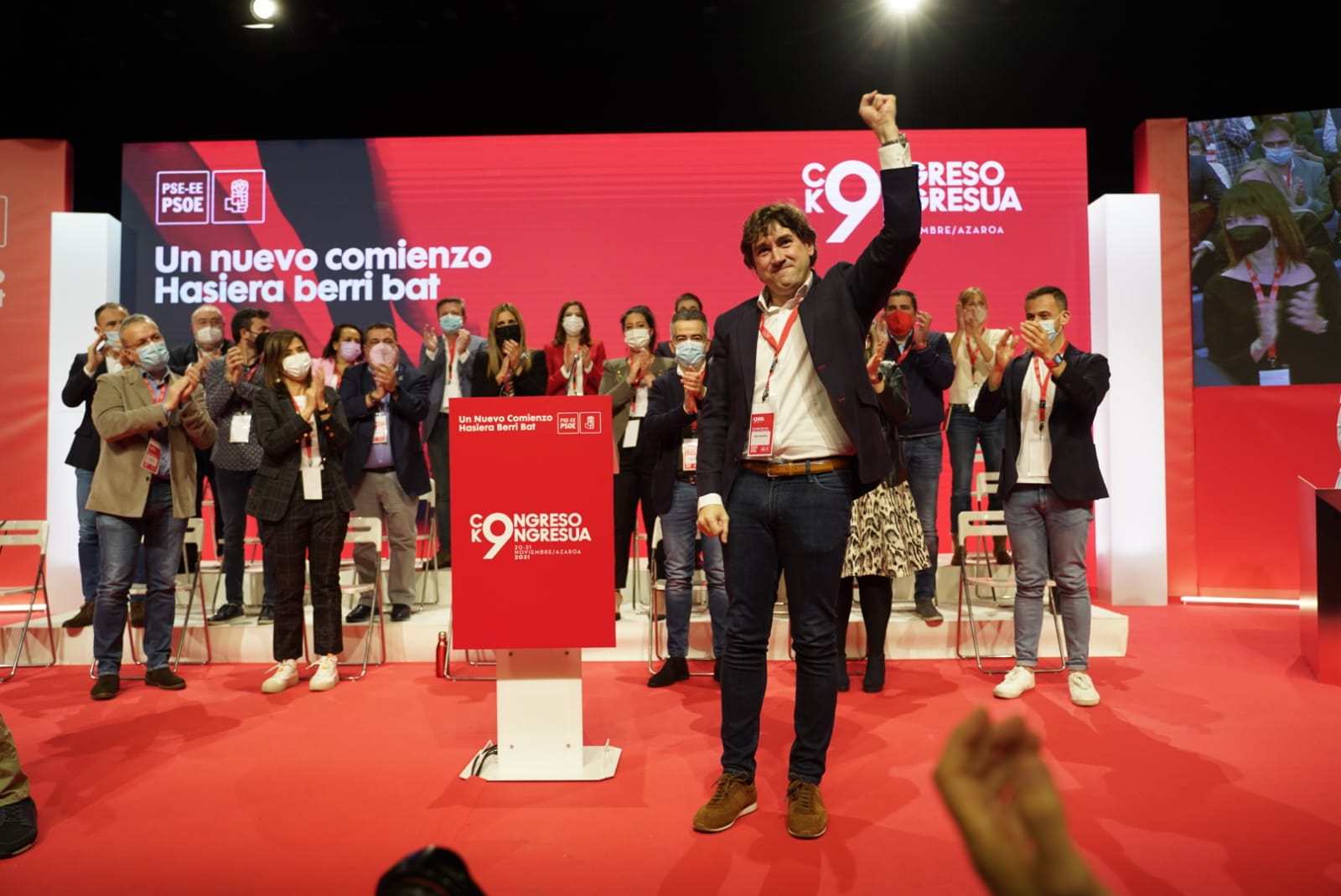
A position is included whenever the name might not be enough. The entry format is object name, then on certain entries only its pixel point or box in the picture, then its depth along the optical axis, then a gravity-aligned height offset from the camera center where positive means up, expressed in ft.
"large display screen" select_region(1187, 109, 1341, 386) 21.09 +5.15
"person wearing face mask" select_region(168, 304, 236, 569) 17.16 +2.55
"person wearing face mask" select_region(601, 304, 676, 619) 15.34 +0.99
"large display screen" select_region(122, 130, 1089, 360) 22.30 +6.29
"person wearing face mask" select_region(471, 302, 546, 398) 17.12 +2.15
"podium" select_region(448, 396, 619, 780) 9.73 -0.55
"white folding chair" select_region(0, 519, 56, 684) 15.35 -1.10
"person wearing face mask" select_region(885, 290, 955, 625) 15.99 +1.33
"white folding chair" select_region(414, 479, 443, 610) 18.49 -1.73
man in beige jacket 13.51 -0.10
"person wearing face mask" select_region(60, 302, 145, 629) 16.25 +0.96
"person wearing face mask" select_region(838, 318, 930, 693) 12.87 -1.17
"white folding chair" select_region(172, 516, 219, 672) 15.53 -1.82
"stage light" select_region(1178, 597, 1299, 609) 21.31 -3.15
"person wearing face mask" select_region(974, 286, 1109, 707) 12.66 -0.02
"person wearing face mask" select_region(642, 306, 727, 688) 12.91 -0.47
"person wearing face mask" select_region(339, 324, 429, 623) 16.67 +0.31
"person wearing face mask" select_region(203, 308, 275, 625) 15.64 +0.51
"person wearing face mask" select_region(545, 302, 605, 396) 16.05 +2.11
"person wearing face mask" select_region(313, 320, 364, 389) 17.40 +2.53
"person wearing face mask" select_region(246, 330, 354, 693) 13.93 -0.32
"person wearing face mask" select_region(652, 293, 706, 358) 17.35 +2.86
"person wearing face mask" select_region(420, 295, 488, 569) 19.01 +2.02
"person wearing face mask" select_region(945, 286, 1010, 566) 18.44 +0.81
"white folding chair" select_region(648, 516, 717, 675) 15.12 -2.49
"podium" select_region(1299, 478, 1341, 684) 13.65 -1.78
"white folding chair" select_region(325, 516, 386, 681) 15.55 -1.64
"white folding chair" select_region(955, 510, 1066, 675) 14.82 -1.81
